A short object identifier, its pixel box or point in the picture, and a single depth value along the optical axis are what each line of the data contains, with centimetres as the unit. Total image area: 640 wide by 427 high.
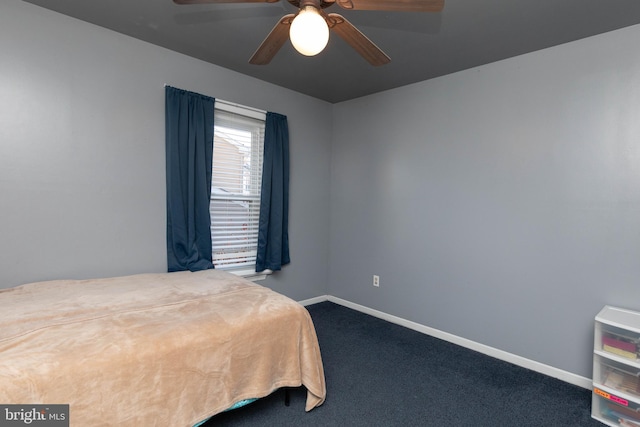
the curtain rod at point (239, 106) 296
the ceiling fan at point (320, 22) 128
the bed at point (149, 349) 122
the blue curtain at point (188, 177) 265
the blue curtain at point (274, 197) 329
